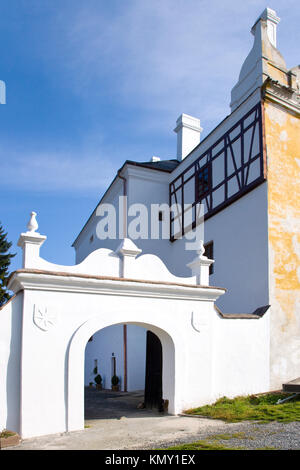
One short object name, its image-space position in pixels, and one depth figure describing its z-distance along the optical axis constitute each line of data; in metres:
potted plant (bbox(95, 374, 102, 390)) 20.17
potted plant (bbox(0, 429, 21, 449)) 7.07
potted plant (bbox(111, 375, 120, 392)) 17.61
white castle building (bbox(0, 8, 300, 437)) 8.20
